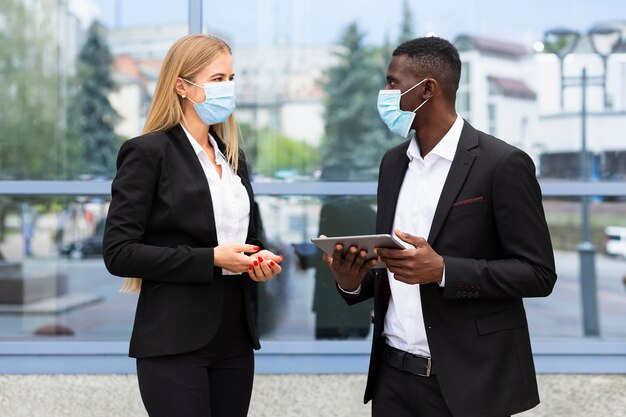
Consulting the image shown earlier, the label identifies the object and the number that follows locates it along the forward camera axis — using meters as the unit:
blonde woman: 2.46
